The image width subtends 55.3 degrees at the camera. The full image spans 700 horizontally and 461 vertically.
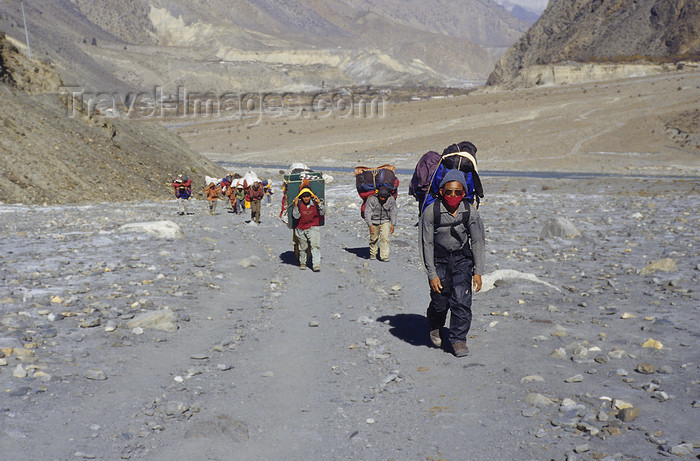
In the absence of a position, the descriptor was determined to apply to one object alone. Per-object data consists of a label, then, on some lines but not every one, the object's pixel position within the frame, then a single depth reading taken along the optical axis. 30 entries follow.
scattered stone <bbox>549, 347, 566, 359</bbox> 7.80
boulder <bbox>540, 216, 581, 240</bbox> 17.65
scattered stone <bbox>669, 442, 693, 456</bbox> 5.20
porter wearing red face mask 7.76
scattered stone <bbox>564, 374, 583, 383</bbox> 6.92
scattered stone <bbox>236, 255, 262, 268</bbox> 13.91
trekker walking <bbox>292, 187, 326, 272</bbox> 13.71
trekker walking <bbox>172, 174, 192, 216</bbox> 23.84
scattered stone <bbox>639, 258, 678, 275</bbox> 12.38
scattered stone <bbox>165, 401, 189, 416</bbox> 6.34
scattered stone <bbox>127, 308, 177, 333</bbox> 9.05
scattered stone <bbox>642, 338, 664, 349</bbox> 7.83
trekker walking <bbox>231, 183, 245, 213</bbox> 24.97
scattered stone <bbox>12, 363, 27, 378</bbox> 6.96
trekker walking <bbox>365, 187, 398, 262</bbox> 14.81
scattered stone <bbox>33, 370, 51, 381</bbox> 6.95
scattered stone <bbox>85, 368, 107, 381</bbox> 7.16
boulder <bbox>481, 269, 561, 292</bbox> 11.59
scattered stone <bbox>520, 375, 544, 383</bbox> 7.04
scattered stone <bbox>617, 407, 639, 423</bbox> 5.85
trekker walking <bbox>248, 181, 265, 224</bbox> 21.39
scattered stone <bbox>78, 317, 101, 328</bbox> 8.82
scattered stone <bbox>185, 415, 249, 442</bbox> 5.89
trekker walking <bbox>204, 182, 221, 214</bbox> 25.05
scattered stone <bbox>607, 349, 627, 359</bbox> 7.56
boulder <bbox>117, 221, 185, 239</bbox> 16.48
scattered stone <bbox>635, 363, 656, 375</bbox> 7.05
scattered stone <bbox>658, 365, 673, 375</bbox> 6.98
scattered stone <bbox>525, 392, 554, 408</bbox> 6.42
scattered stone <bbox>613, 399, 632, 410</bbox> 6.09
